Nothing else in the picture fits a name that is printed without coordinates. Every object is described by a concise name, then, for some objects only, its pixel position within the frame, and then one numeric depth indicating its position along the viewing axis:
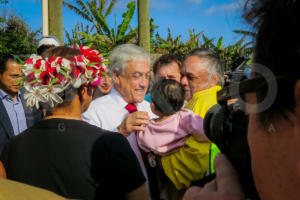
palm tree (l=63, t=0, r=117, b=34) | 16.62
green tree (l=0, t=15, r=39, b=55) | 12.00
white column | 5.23
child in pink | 2.09
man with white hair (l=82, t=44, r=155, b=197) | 2.43
